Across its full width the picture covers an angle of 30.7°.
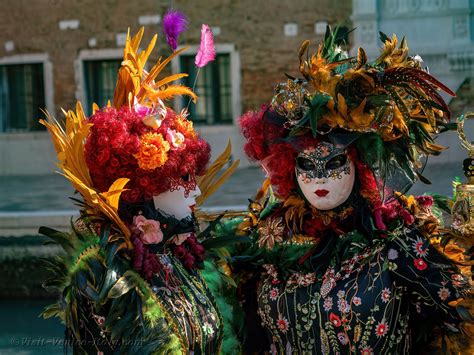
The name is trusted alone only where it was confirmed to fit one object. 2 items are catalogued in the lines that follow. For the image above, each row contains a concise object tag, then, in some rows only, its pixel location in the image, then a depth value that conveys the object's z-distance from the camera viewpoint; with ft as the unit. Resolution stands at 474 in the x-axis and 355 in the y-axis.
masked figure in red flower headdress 9.67
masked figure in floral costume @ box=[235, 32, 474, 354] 10.37
